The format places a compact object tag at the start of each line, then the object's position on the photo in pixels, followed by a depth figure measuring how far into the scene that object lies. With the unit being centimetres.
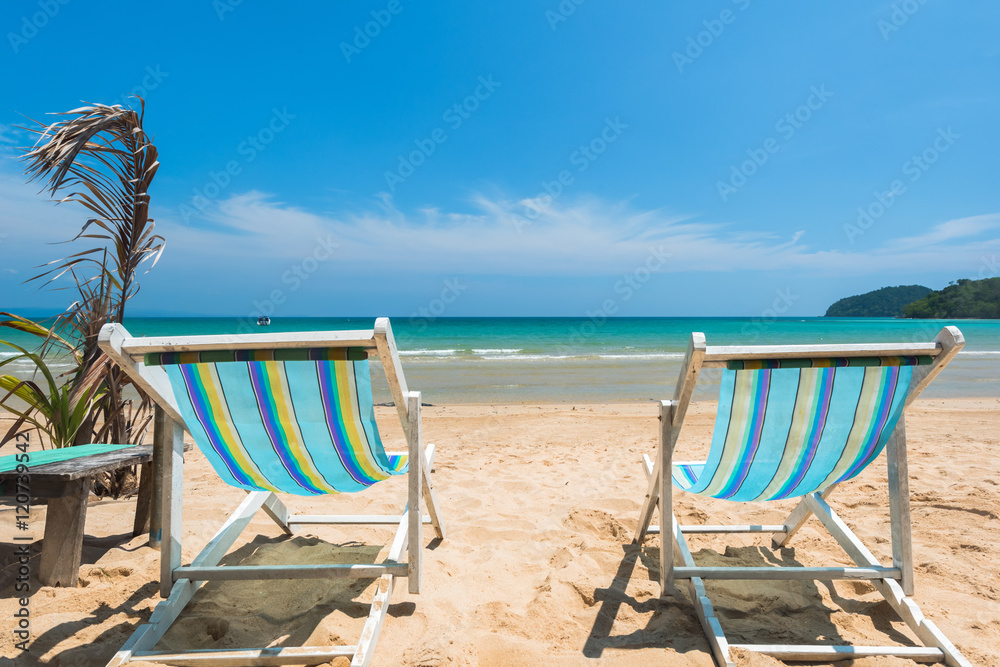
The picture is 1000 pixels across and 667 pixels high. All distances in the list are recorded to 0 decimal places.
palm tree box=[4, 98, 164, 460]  285
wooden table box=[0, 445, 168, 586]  204
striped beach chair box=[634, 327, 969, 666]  164
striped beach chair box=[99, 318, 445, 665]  158
